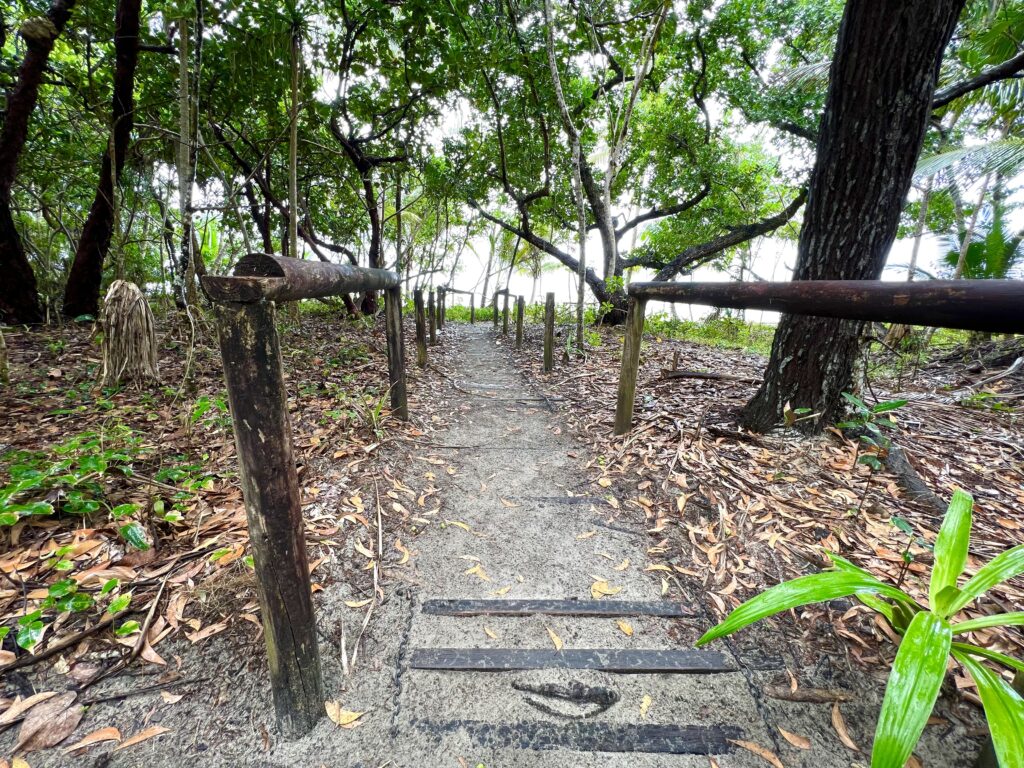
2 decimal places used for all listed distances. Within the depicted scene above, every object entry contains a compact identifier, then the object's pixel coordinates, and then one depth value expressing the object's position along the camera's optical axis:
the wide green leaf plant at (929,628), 0.74
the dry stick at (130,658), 1.19
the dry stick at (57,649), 1.18
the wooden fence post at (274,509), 0.93
